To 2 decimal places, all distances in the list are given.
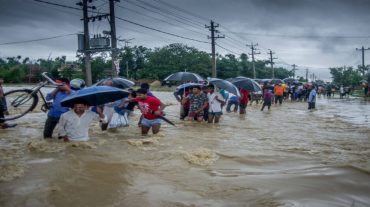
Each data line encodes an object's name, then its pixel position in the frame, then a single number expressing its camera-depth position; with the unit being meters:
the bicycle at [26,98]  8.51
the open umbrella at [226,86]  12.47
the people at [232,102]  16.42
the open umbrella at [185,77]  14.50
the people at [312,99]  19.58
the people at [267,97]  18.24
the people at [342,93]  35.72
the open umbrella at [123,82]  12.02
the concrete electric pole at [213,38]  33.09
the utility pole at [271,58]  69.31
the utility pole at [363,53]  57.63
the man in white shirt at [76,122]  6.37
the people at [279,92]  23.05
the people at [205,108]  11.46
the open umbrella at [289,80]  37.96
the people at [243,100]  15.13
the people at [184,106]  12.42
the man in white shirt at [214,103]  11.37
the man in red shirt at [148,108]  8.39
